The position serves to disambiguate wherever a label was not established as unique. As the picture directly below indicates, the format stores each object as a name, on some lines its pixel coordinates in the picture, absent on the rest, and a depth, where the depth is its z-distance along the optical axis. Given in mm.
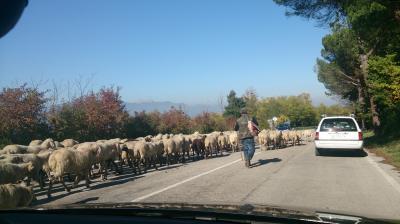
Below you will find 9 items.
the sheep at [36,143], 21084
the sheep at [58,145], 19798
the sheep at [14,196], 8685
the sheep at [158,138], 25859
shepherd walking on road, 17047
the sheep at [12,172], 12203
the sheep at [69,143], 21275
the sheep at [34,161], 14079
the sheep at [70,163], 14039
